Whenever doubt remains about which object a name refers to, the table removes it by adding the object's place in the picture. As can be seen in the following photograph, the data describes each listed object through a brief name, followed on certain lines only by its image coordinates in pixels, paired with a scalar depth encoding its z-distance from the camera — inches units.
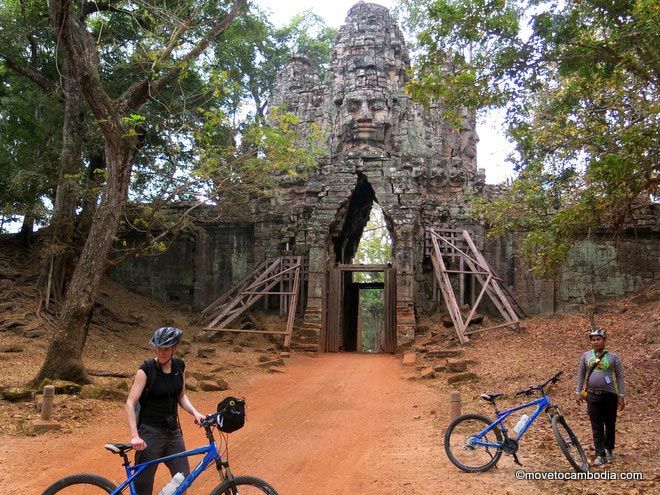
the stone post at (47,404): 305.9
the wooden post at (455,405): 307.6
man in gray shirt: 236.8
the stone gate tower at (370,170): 752.3
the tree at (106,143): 375.6
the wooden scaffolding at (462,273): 652.1
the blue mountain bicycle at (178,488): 149.2
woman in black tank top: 155.8
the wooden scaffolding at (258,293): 712.7
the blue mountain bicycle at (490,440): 232.4
